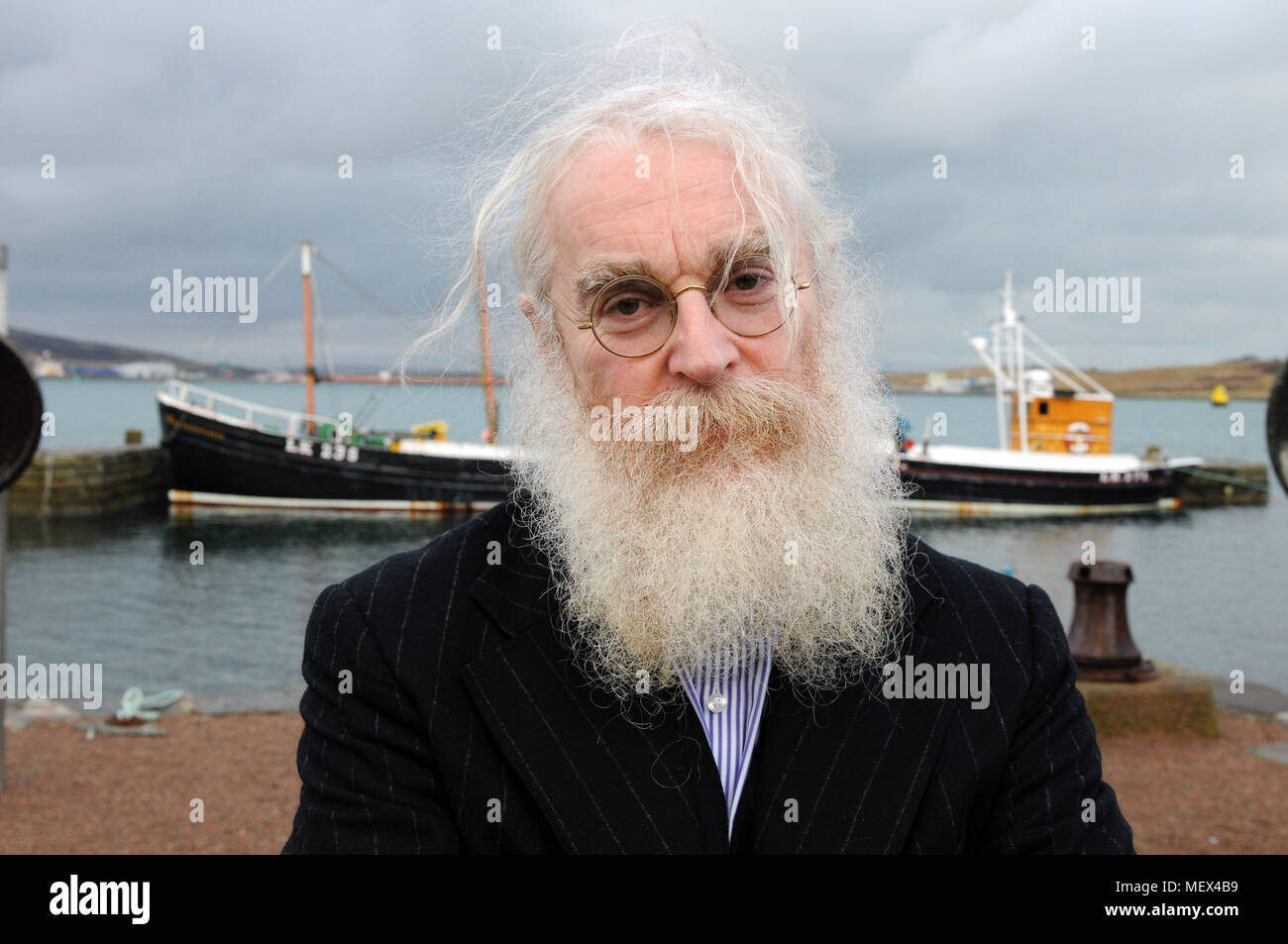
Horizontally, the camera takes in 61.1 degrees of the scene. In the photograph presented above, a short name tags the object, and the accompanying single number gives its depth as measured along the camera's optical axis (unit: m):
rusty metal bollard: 8.64
